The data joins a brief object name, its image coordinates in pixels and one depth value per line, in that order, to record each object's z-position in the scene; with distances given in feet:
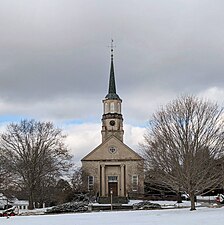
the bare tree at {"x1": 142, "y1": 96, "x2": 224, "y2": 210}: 89.56
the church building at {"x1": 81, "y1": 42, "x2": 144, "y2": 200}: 206.41
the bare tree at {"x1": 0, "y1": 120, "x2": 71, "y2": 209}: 141.38
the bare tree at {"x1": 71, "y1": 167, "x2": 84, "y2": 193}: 183.29
